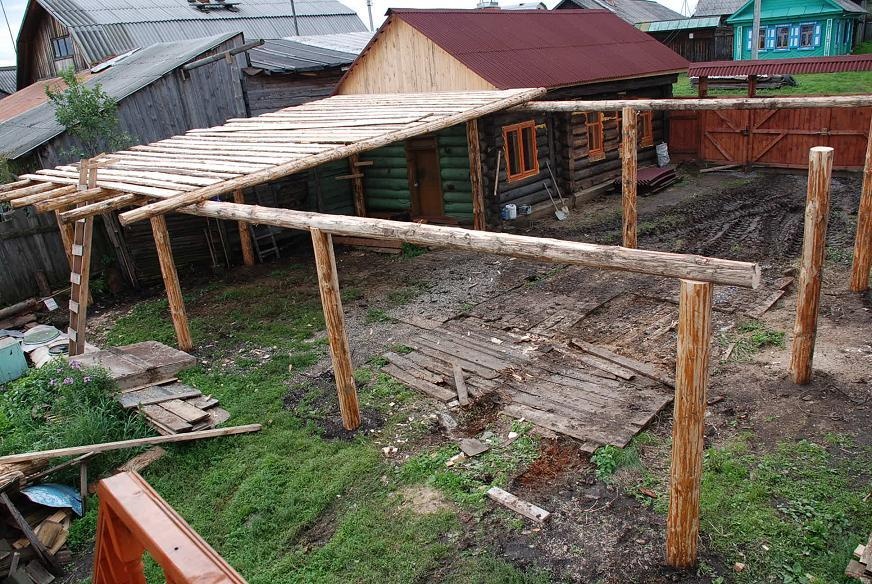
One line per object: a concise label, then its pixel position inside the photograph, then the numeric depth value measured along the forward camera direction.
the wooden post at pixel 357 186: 15.88
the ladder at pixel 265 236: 14.80
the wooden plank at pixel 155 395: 7.96
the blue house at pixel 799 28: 32.12
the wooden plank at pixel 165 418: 7.40
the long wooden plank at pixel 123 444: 6.73
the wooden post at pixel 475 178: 13.99
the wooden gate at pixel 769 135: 16.27
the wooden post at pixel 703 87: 17.80
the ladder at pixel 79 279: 9.36
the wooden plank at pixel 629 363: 7.74
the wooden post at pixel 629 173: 11.40
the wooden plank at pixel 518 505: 5.72
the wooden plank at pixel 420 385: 7.96
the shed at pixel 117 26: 23.22
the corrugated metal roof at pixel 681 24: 35.56
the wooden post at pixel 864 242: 9.12
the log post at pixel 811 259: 7.20
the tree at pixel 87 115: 12.55
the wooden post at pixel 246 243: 14.10
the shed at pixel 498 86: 14.69
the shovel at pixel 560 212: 15.68
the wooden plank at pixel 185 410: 7.59
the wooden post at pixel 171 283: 9.42
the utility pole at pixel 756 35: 23.95
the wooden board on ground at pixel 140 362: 8.40
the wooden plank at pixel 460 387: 7.78
